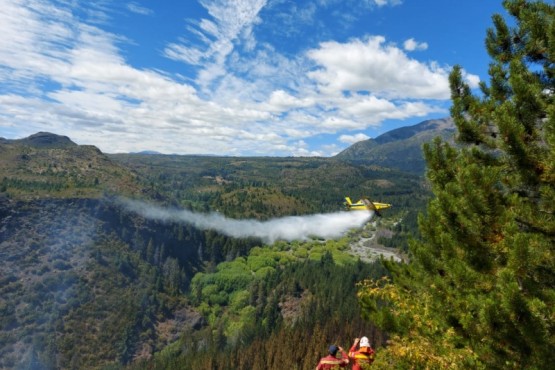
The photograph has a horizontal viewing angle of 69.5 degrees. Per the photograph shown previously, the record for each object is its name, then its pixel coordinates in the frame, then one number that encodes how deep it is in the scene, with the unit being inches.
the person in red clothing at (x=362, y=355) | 584.1
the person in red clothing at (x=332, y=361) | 602.3
